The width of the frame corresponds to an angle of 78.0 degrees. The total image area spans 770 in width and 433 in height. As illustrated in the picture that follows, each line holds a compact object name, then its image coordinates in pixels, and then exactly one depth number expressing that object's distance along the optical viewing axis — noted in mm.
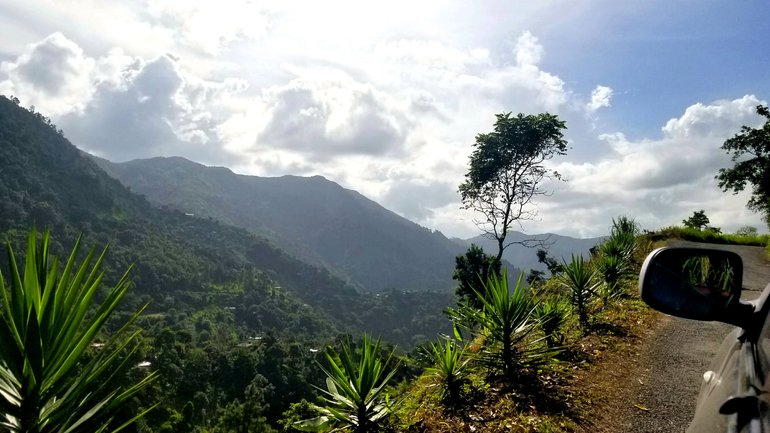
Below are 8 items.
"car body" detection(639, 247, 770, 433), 1180
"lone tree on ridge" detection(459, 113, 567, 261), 24328
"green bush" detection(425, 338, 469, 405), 5414
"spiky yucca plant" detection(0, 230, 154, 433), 1880
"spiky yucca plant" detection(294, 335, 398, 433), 4602
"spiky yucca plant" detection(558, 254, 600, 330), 8602
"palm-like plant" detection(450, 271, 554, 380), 6004
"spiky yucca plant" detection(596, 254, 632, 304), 10391
